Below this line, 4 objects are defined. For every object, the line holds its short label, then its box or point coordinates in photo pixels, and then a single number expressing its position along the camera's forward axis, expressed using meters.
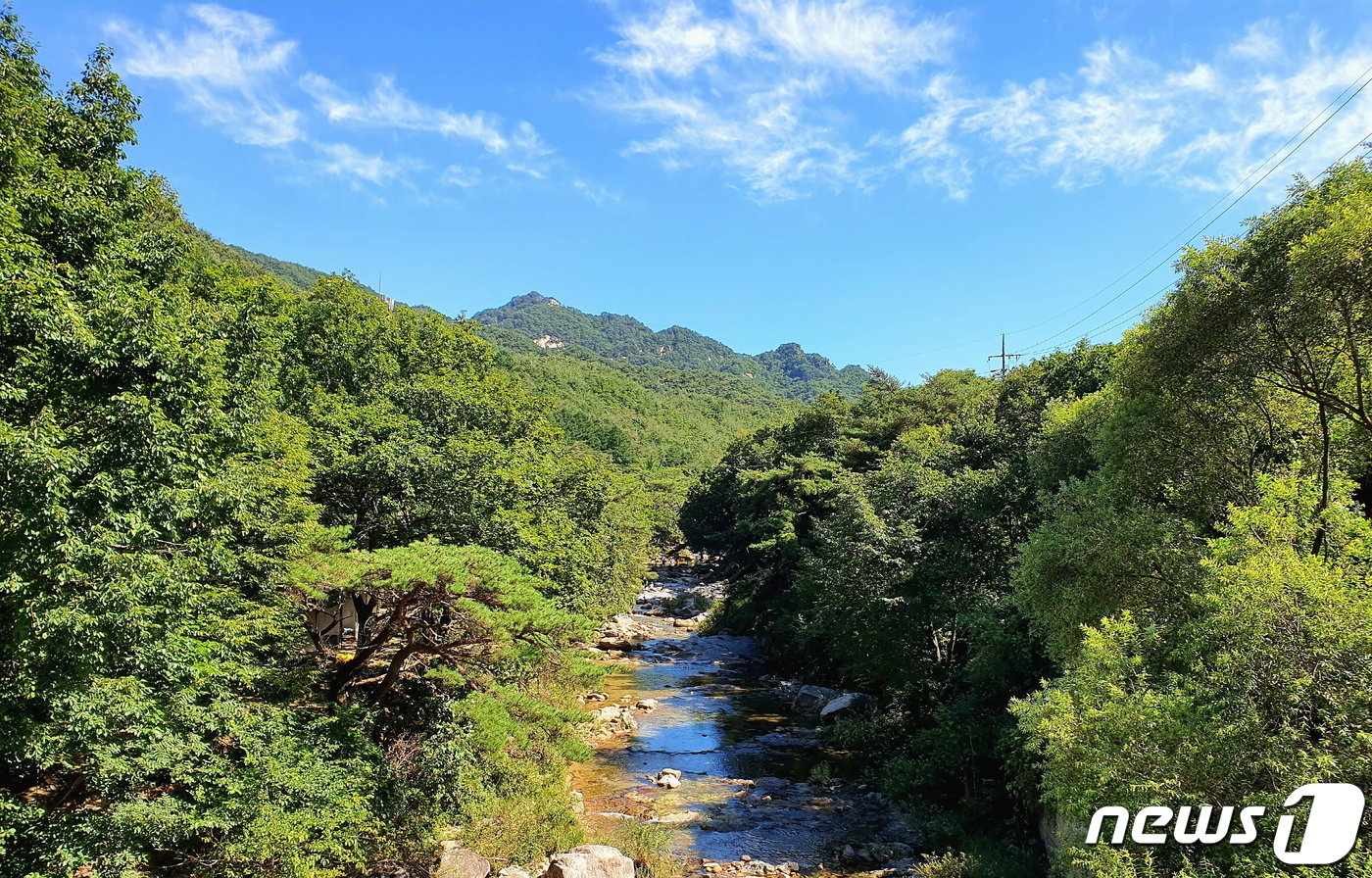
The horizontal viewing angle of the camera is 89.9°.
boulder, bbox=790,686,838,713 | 30.25
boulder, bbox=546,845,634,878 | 14.73
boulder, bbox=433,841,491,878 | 14.84
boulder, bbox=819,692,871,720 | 26.62
